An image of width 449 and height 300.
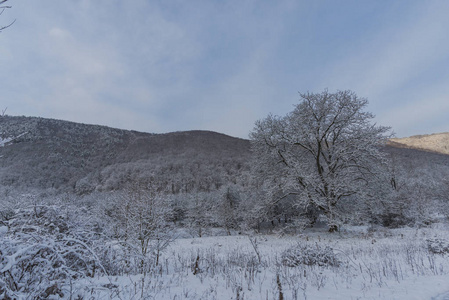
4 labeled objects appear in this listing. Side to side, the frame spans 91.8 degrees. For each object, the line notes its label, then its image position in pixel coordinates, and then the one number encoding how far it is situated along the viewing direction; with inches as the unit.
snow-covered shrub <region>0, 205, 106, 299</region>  73.2
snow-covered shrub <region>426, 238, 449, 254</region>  281.8
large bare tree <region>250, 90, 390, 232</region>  573.4
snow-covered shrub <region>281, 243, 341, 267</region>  245.4
